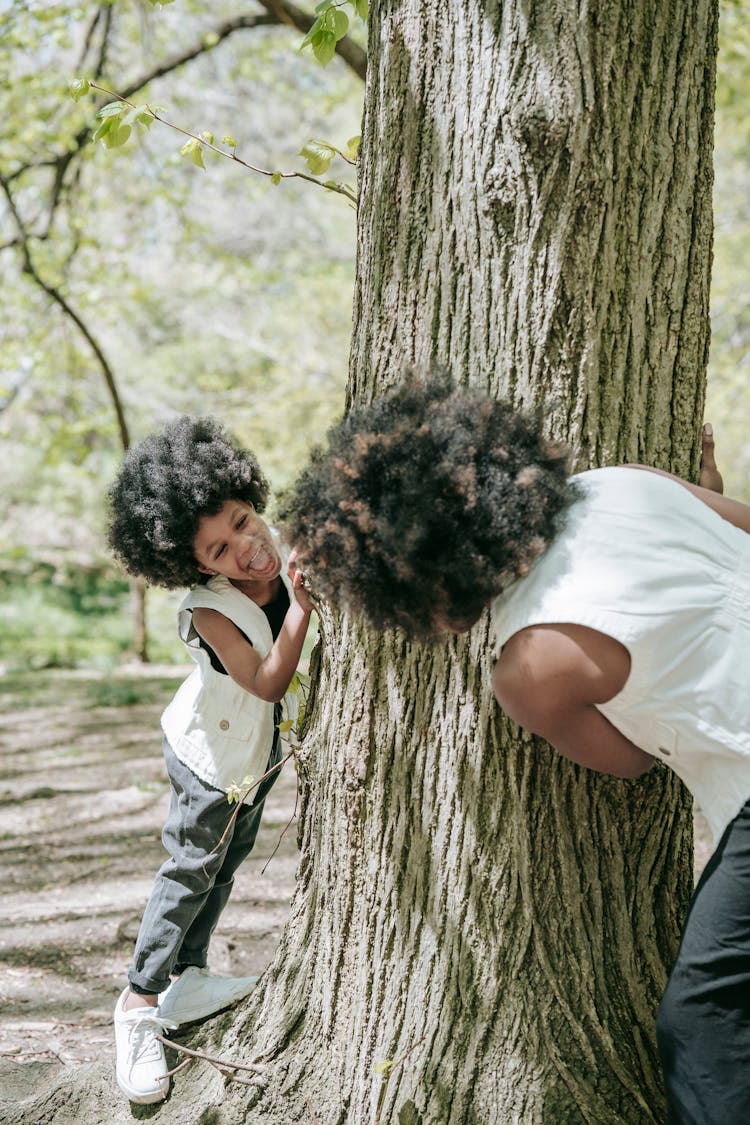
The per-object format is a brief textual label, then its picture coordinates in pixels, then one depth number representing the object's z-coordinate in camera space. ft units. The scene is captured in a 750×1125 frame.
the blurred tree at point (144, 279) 25.94
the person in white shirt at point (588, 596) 5.25
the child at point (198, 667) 8.20
